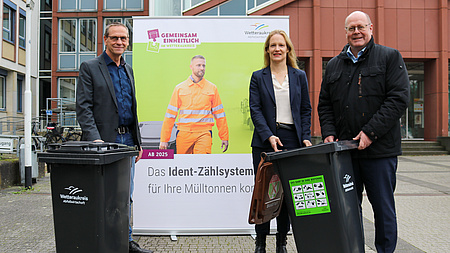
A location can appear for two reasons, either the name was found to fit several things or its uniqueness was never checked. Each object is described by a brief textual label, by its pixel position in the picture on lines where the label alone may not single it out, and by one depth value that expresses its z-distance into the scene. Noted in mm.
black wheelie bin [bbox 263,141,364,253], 2395
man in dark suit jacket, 3119
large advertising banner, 4023
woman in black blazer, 3248
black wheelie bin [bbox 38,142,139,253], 2490
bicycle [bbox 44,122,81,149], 14984
